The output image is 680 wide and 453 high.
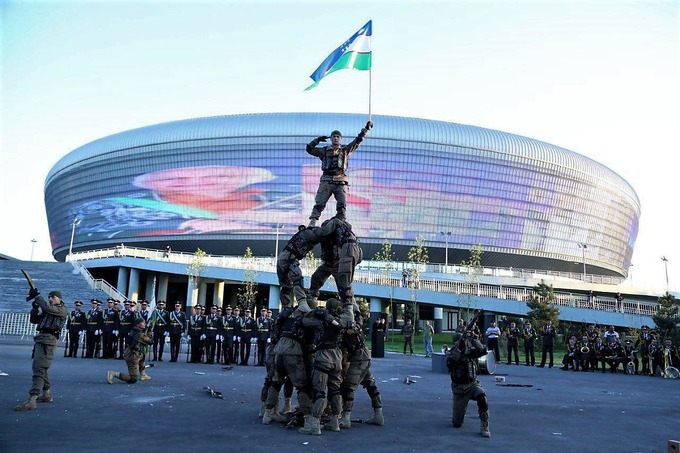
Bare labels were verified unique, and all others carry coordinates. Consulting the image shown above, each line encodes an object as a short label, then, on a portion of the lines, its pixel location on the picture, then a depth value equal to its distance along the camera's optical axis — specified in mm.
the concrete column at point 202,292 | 62119
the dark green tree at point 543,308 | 39188
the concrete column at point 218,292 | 62891
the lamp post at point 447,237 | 81175
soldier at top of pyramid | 12562
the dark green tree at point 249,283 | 53031
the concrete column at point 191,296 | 57550
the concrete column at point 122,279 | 61688
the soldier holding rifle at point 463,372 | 9727
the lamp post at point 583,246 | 89962
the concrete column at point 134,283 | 60906
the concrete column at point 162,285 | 63469
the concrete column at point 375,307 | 50719
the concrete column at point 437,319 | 63469
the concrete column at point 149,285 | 65250
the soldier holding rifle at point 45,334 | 10531
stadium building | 81000
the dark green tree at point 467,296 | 46484
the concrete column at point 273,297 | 54750
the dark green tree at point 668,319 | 33844
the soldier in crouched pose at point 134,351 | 14102
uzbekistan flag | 14641
